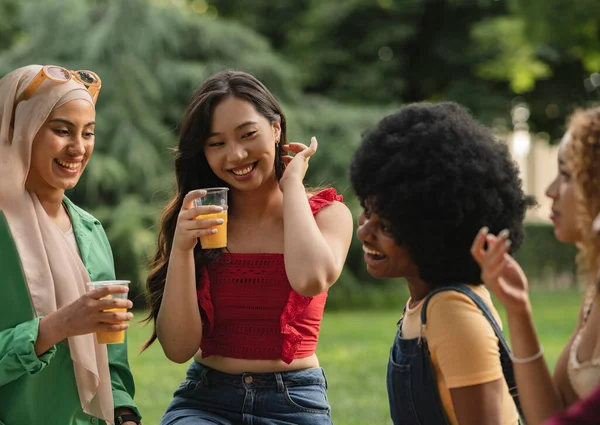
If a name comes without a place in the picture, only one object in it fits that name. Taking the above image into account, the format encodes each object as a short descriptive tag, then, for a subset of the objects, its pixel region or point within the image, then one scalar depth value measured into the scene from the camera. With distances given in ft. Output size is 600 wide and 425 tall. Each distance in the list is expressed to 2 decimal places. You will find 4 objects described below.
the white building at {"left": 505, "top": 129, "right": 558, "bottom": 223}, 104.42
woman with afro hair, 9.27
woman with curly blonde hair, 8.60
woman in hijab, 11.23
